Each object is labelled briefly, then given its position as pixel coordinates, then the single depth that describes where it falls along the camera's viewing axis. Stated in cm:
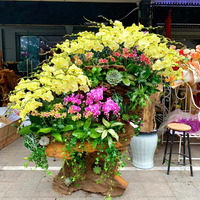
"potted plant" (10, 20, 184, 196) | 173
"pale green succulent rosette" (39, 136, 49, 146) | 192
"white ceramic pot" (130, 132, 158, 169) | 296
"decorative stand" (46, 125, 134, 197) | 233
